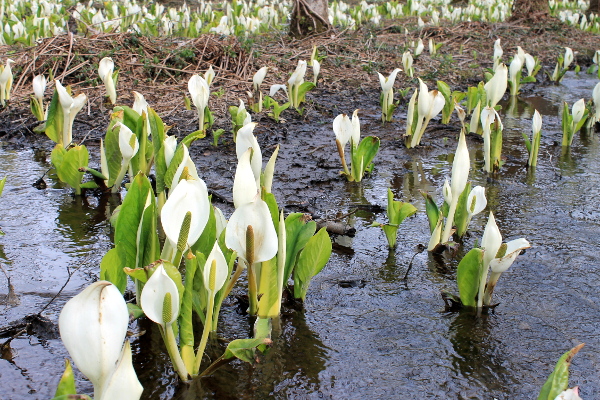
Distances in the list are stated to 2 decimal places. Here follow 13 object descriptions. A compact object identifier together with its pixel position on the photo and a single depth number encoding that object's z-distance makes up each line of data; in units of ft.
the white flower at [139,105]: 10.00
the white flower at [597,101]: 15.44
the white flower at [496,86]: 14.62
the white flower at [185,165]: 6.50
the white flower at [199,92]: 12.51
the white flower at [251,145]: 6.92
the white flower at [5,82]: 15.66
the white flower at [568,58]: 23.80
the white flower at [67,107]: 11.25
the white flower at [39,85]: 13.92
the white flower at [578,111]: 13.98
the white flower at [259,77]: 15.74
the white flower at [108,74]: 14.37
